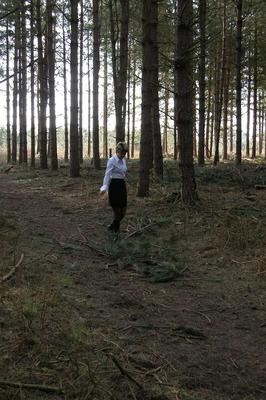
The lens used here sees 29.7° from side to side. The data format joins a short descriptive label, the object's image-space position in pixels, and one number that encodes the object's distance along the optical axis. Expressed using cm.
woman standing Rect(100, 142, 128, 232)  916
